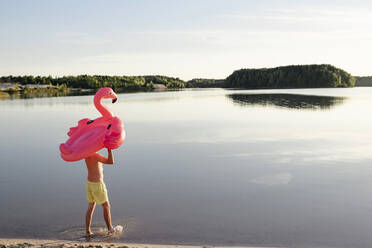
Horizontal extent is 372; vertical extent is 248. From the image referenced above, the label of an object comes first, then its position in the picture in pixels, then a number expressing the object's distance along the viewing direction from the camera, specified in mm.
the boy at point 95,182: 7164
